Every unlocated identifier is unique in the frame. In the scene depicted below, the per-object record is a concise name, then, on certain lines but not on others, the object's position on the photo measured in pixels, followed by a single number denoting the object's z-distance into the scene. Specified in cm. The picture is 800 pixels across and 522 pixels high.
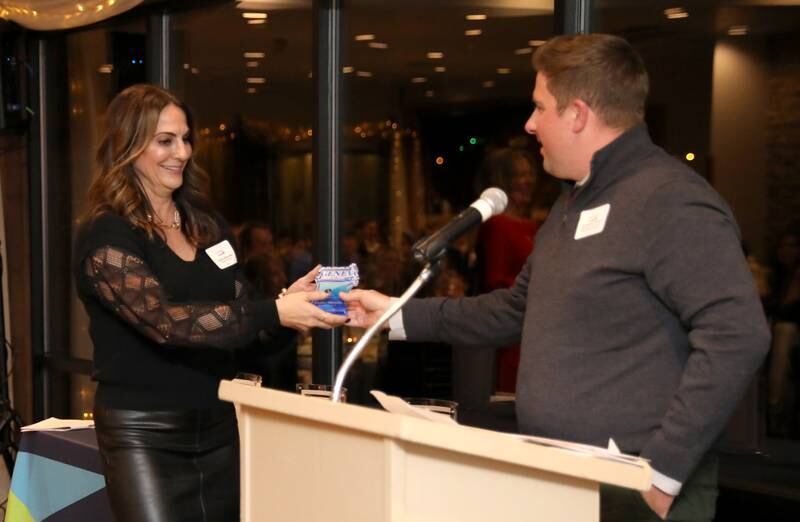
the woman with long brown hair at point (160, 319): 270
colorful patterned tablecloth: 365
